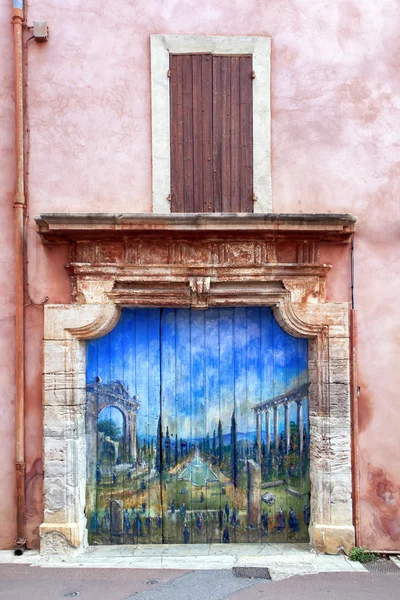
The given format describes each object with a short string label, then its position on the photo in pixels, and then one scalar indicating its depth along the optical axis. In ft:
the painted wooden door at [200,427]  15.94
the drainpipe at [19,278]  14.80
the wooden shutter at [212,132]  15.39
